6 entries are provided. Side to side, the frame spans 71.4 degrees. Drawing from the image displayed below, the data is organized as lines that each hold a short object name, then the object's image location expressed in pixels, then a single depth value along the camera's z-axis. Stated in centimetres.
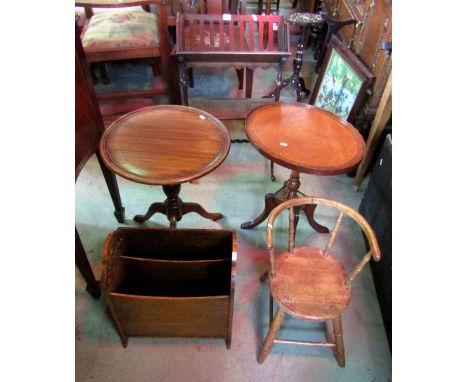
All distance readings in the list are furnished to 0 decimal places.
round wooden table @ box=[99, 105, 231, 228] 147
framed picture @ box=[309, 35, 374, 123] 227
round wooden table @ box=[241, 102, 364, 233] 150
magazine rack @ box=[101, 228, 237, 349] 131
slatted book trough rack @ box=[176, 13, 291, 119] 239
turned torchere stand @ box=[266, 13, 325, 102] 252
